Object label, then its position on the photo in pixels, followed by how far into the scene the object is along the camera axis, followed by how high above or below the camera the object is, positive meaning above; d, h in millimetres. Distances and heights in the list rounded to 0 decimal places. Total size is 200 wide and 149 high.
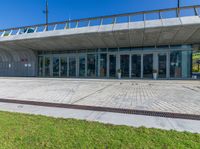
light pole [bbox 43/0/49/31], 25219 +10831
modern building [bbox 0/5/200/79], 11539 +3158
